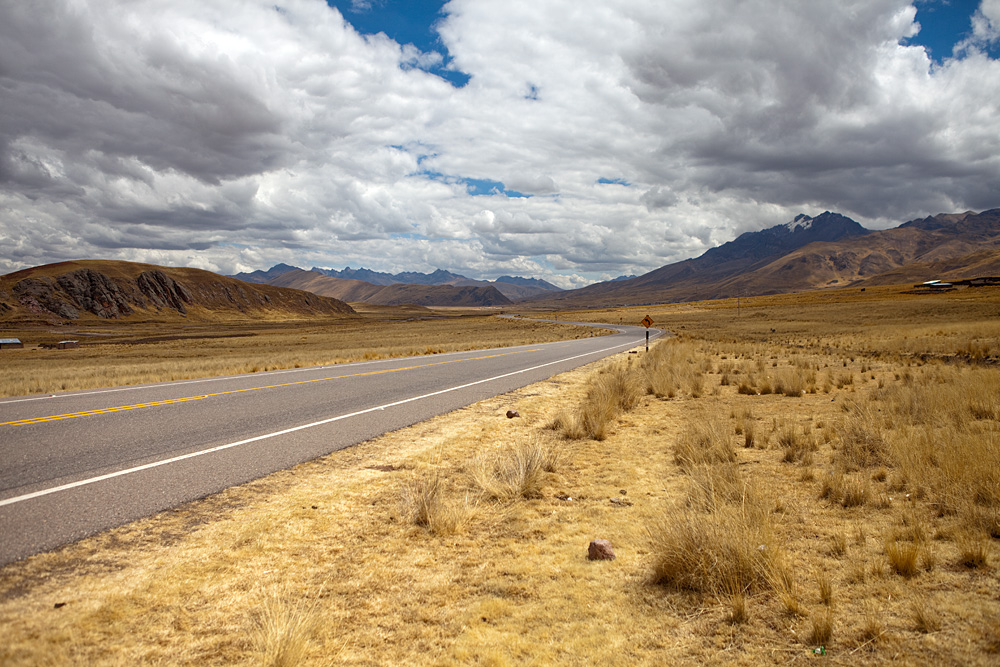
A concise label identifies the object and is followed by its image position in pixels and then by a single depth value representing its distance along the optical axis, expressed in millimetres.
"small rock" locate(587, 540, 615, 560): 4469
